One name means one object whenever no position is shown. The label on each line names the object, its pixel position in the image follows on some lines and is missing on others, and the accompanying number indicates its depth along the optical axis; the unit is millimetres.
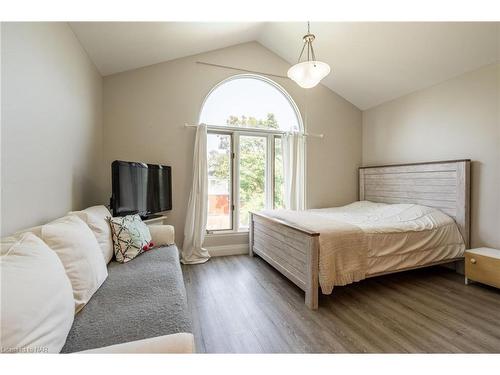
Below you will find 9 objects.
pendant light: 2004
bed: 1998
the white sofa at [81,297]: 711
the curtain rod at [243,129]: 3285
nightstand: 2176
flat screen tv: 2133
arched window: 3424
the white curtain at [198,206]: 3115
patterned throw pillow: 1845
